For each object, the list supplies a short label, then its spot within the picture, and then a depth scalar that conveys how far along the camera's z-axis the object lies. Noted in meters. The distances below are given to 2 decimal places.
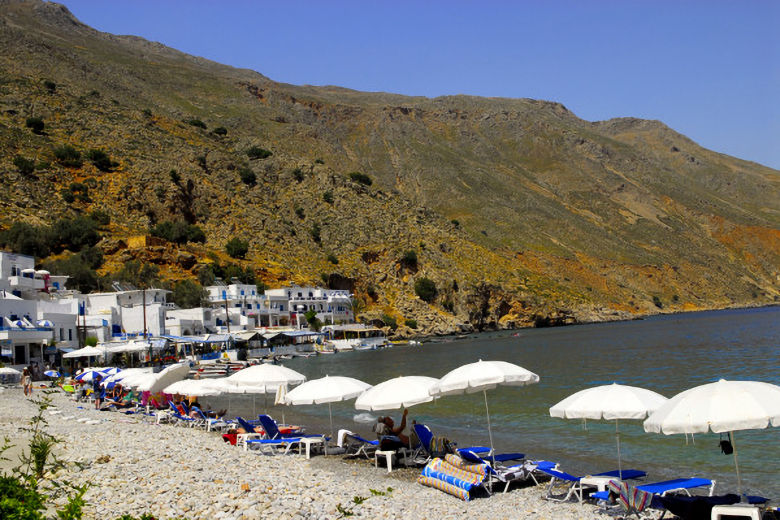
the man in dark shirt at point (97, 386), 26.95
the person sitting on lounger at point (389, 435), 13.57
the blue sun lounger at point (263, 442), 15.11
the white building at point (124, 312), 55.22
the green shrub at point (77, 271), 62.09
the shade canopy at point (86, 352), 39.03
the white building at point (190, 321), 60.94
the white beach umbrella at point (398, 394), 13.15
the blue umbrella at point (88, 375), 28.31
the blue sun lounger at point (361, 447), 14.41
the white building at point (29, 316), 37.12
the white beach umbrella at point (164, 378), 21.72
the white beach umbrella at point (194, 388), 20.36
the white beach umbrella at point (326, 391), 14.83
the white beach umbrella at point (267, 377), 17.56
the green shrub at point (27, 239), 59.19
